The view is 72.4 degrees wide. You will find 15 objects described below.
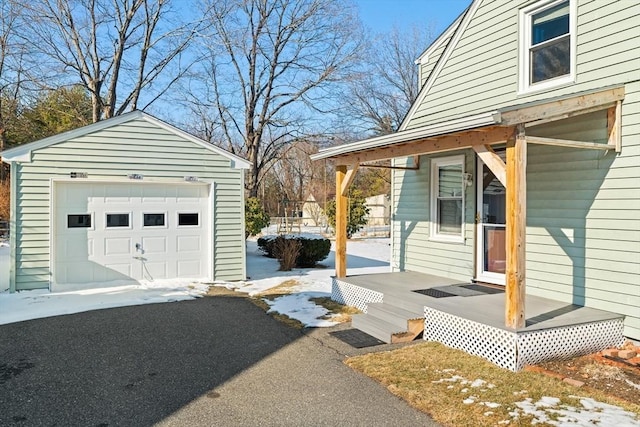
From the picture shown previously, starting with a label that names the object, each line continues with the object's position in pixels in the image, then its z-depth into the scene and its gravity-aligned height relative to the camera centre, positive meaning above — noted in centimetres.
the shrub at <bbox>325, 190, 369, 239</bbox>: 2217 -6
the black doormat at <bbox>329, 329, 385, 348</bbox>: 534 -162
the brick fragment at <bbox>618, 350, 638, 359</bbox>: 465 -152
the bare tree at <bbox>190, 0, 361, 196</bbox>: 2014 +685
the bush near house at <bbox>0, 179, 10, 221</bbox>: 1870 +36
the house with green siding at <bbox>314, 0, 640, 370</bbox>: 466 +49
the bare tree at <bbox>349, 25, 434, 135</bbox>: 2736 +825
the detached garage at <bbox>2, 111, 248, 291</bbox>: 841 +6
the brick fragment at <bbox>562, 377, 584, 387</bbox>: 395 -156
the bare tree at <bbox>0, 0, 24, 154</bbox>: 1850 +677
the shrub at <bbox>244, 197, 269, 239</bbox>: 1670 -25
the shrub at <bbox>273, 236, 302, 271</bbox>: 1178 -113
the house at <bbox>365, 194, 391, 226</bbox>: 3094 -2
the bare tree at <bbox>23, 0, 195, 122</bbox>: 1881 +745
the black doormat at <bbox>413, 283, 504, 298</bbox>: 627 -119
